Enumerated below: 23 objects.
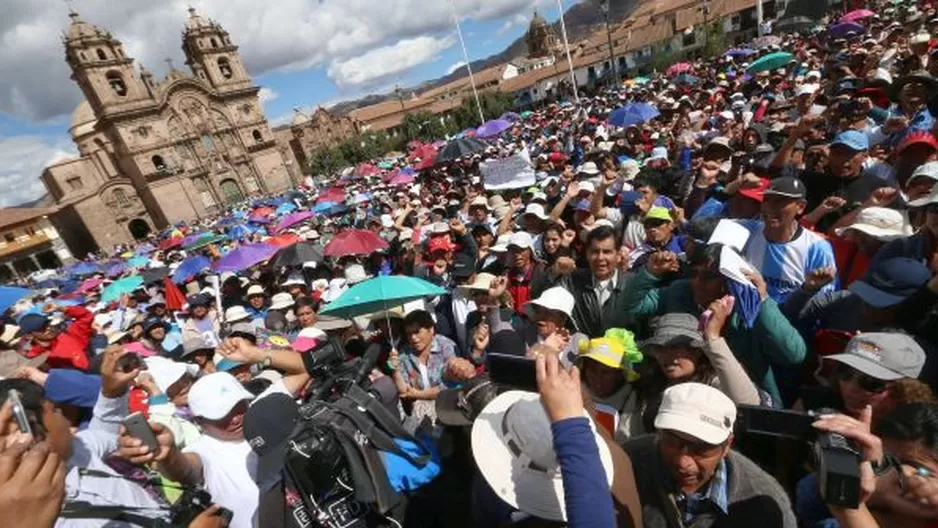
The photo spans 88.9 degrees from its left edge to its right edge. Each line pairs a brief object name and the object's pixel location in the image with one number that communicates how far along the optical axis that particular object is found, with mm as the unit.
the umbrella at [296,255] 8034
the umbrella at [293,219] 15281
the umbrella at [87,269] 20288
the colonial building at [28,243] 46969
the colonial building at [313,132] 72312
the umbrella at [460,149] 14466
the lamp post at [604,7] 16516
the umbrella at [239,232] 18203
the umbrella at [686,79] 20391
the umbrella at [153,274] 11609
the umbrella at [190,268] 10836
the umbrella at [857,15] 15491
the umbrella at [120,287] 10883
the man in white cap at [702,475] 1789
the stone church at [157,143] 52281
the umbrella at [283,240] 10809
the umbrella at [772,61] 12703
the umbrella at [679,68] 22581
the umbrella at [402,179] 18828
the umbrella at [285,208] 22703
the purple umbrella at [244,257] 8828
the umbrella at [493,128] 18656
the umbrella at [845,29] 14742
